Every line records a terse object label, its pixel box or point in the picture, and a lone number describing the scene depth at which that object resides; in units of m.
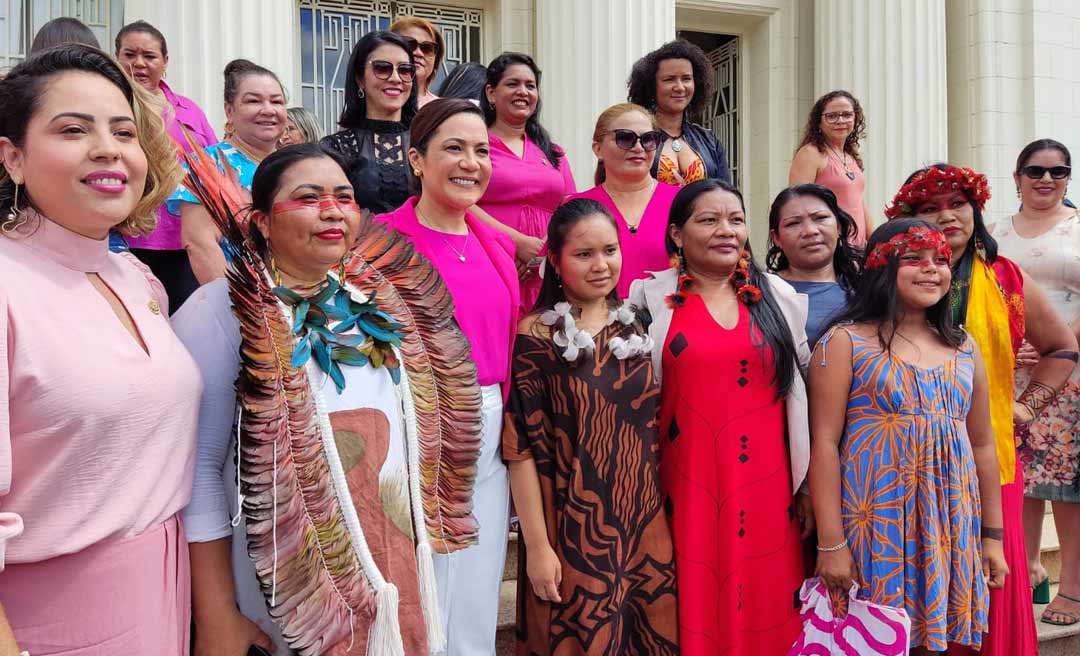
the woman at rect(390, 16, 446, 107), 4.49
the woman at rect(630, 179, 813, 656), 2.89
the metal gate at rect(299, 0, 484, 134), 7.02
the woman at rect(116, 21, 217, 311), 3.55
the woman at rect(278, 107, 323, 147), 4.05
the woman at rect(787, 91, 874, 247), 5.36
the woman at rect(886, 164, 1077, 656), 3.33
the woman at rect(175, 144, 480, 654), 2.03
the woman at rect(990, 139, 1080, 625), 4.31
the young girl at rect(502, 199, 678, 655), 2.80
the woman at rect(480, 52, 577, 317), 3.83
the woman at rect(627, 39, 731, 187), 4.25
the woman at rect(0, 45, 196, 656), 1.62
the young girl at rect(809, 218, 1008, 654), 2.97
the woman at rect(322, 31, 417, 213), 3.63
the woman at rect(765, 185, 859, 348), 3.49
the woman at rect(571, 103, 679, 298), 3.61
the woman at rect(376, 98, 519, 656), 2.78
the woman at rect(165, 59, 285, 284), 3.52
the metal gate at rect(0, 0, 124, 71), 6.16
